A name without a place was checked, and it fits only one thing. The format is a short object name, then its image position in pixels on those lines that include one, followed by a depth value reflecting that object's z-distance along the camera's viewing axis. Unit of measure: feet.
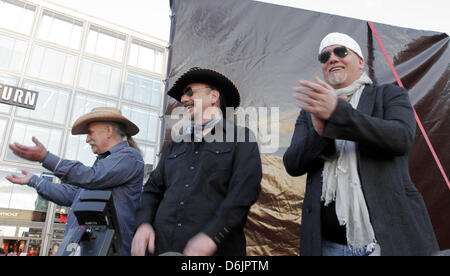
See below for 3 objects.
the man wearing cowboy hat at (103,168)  5.69
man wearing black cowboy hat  4.44
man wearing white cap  3.54
